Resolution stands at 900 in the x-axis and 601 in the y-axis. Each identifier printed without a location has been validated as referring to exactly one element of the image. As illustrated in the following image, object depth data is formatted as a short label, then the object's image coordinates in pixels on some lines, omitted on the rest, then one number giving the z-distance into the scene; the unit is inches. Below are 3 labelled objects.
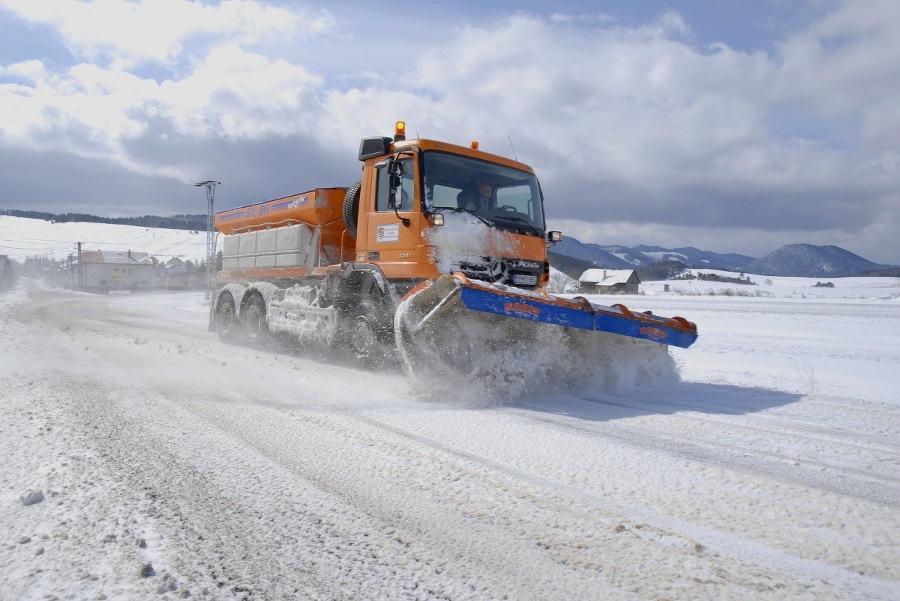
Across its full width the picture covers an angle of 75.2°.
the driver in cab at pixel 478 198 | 262.1
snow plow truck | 220.8
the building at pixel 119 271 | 2886.3
